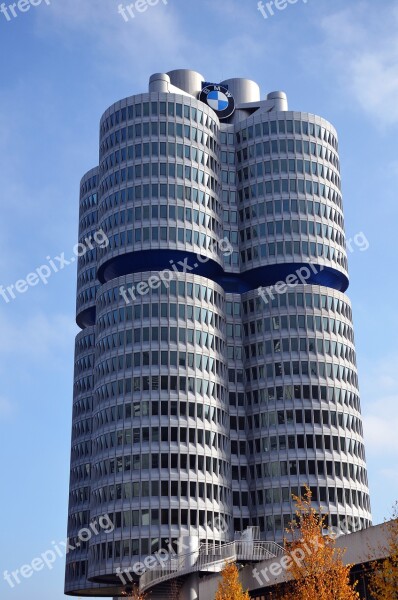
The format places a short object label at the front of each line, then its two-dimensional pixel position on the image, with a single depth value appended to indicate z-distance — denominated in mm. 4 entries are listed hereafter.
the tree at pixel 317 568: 51312
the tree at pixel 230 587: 62931
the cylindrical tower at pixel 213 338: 121000
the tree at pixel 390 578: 41438
